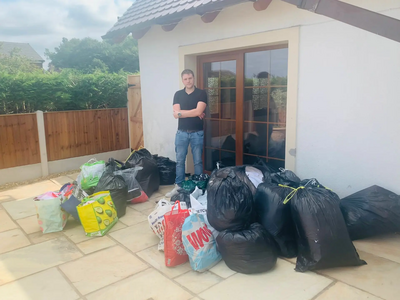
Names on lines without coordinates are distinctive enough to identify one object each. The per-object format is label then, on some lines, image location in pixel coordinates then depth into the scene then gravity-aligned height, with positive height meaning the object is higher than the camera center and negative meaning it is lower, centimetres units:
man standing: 472 -21
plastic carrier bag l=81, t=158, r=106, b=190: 457 -95
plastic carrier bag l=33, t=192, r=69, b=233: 365 -122
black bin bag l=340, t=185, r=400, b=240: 314 -112
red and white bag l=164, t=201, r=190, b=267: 288 -124
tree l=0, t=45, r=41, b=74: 2748 +455
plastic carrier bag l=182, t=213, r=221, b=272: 278 -125
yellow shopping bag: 353 -121
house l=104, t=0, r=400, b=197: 337 +33
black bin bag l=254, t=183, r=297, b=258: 298 -112
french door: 443 +3
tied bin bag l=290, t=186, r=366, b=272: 265 -112
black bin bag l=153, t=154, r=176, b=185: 548 -111
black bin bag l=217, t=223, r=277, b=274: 268 -125
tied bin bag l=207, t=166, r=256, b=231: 293 -94
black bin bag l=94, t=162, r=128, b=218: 406 -104
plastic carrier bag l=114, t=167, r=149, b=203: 450 -114
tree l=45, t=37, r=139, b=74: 3962 +717
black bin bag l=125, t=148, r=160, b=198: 491 -100
